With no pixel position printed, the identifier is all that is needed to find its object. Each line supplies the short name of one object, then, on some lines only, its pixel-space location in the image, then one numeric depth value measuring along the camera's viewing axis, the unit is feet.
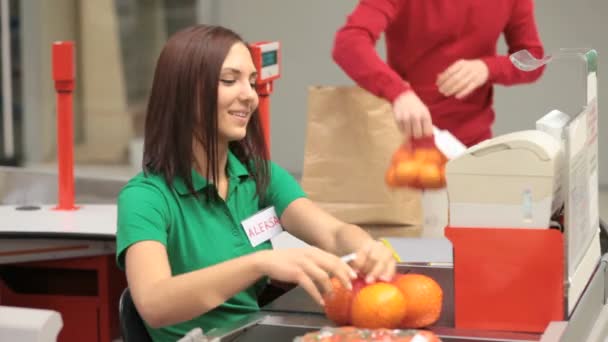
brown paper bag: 15.97
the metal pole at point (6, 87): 31.74
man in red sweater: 13.70
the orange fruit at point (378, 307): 7.85
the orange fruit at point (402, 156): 11.72
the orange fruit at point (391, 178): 11.63
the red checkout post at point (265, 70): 16.06
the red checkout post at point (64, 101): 16.27
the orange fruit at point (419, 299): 8.12
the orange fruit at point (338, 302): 8.11
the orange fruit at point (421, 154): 11.73
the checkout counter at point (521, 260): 8.24
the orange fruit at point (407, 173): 11.50
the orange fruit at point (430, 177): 11.36
